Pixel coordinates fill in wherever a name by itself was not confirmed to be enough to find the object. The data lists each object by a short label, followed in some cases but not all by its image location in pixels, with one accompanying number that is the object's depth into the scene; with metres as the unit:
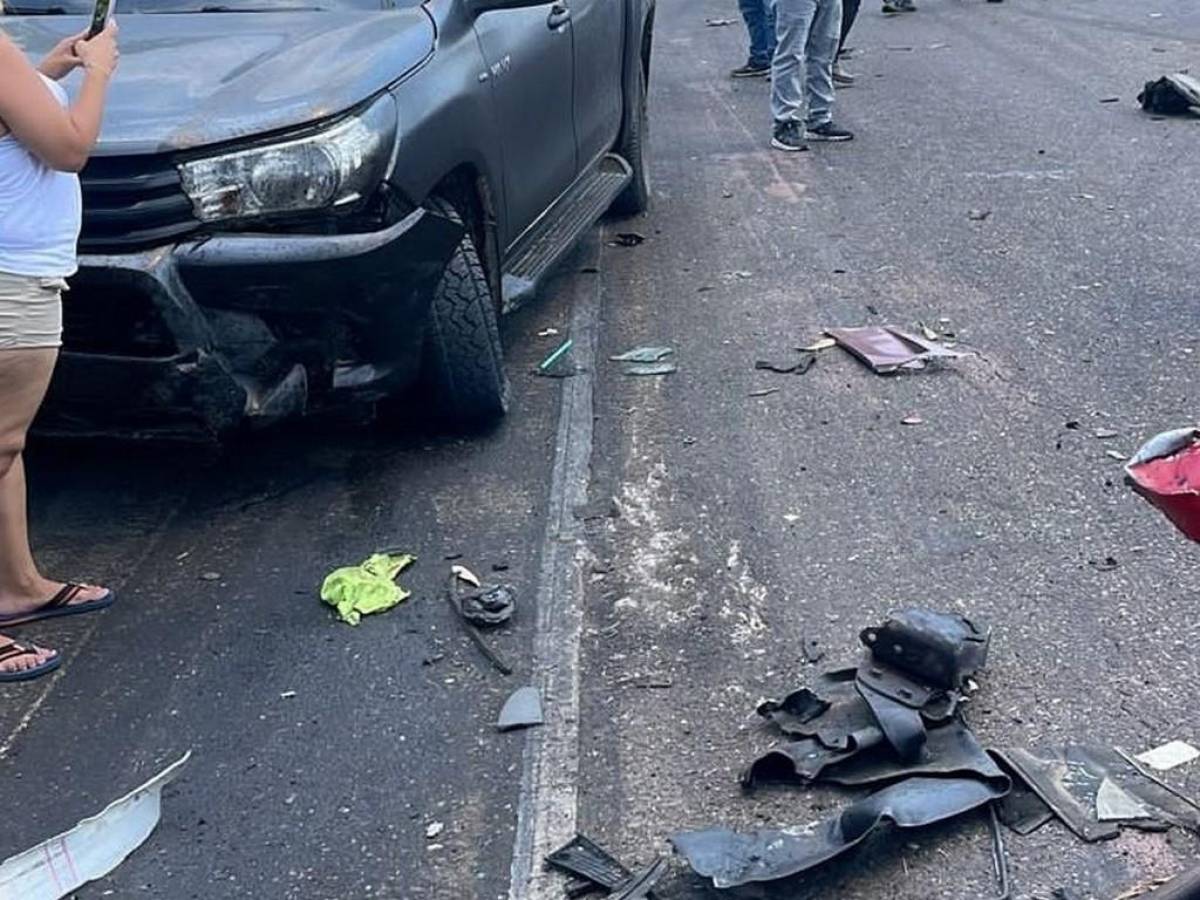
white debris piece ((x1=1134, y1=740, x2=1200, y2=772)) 3.29
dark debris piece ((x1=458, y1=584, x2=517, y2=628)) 3.98
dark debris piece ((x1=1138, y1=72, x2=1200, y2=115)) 9.55
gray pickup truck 4.06
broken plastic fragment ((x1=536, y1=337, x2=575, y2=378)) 5.75
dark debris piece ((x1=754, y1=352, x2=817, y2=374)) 5.67
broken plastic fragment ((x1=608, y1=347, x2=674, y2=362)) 5.86
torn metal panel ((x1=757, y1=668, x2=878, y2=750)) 3.38
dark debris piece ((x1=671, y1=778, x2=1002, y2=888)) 2.98
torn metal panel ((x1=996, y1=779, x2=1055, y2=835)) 3.13
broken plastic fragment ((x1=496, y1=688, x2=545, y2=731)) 3.56
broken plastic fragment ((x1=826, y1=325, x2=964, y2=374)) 5.64
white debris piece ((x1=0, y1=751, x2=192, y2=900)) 3.08
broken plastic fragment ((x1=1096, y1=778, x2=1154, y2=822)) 3.13
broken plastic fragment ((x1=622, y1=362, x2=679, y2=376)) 5.72
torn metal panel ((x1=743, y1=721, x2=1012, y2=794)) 3.24
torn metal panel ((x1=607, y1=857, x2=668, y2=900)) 2.98
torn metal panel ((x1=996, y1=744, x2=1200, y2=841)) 3.12
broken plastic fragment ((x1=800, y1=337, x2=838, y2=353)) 5.86
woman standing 3.52
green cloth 4.11
